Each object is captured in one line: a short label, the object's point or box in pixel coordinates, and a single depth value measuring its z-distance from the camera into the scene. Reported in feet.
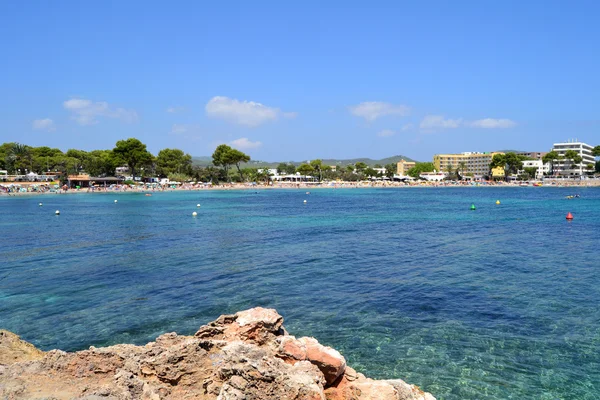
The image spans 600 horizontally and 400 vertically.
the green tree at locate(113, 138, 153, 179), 387.75
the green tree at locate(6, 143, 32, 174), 408.87
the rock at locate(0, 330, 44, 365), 24.85
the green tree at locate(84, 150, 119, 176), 401.08
